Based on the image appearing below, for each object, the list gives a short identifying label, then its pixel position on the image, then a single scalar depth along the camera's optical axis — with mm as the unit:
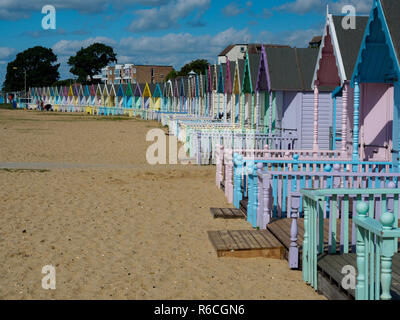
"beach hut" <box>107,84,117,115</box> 76750
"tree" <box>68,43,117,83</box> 145375
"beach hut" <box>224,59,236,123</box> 28984
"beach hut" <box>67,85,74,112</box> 89812
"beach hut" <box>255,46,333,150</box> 18656
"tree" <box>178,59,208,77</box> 112412
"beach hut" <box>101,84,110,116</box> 78000
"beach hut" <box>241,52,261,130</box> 22572
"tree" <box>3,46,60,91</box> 154625
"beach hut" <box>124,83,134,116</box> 71000
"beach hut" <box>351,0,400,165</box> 8516
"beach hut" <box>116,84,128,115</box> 74056
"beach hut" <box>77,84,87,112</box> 87375
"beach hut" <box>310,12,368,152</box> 12466
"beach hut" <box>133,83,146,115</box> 67562
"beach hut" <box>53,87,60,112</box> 102231
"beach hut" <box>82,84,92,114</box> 86319
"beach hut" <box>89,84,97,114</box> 84206
